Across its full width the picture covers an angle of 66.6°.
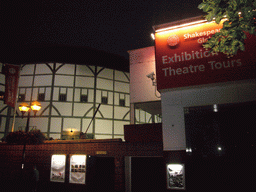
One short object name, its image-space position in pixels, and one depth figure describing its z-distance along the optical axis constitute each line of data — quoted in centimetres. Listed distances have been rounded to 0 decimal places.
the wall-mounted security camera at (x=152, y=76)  949
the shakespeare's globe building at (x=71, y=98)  1714
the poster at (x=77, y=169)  898
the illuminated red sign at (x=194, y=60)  694
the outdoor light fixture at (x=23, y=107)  1103
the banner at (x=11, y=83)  1420
